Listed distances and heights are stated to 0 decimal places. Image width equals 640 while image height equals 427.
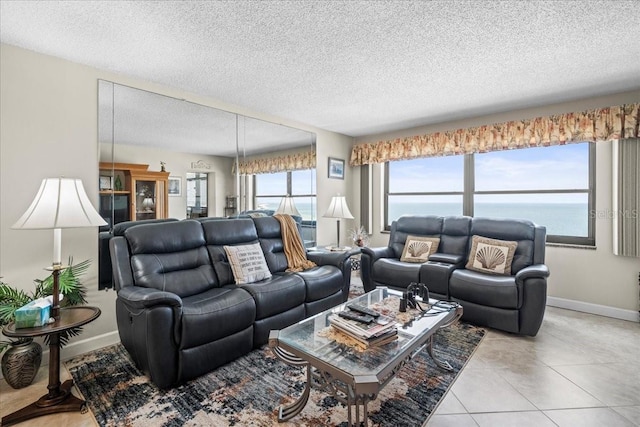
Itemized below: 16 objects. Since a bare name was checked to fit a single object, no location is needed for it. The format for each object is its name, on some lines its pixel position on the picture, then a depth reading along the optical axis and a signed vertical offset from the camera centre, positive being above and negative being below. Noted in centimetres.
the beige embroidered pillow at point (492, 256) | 321 -46
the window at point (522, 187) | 358 +34
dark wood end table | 172 -103
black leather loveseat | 277 -59
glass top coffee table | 143 -73
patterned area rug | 174 -115
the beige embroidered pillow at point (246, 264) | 280 -48
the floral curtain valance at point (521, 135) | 316 +95
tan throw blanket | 341 -38
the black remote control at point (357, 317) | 180 -62
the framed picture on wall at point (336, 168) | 489 +71
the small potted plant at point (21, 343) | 200 -89
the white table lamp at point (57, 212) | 181 +0
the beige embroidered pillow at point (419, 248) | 381 -45
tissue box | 176 -60
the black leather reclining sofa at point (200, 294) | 198 -65
